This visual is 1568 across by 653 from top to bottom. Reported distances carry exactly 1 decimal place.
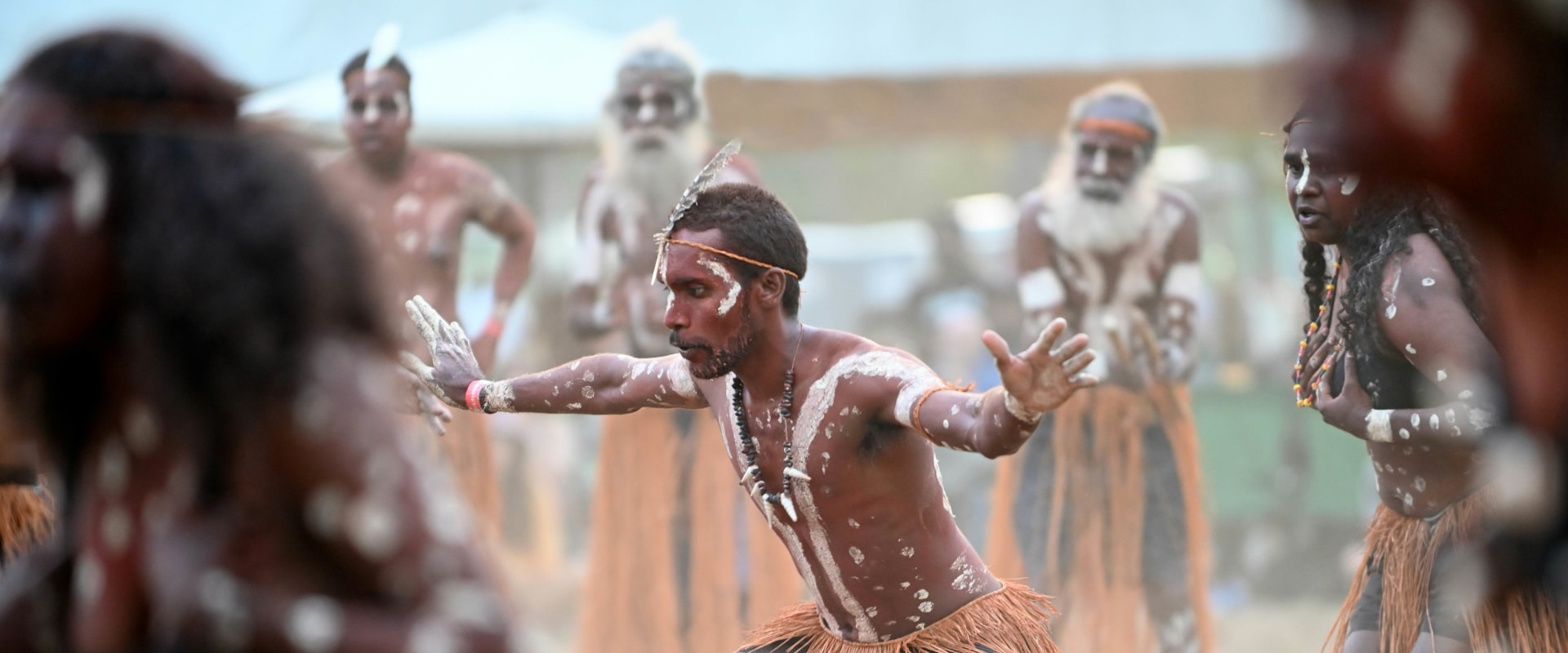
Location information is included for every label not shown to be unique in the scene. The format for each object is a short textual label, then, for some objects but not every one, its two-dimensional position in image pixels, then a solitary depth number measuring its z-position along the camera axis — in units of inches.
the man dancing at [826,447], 286.0
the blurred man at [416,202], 522.9
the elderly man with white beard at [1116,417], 549.0
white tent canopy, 684.1
